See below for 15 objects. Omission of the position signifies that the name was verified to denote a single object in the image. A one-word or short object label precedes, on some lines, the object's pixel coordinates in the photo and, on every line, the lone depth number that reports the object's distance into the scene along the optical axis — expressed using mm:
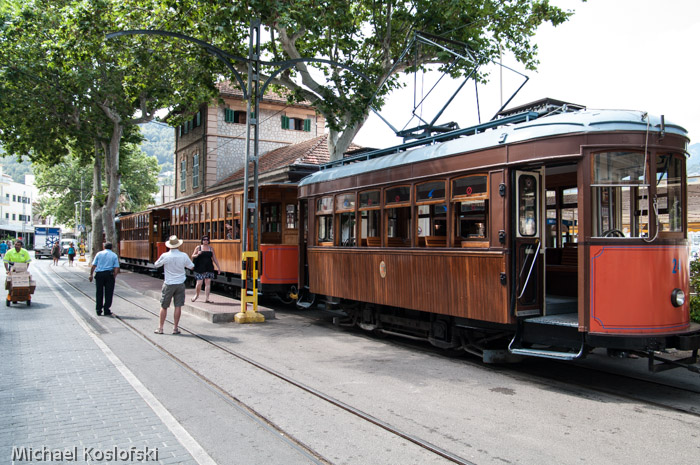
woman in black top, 13906
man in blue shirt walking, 13062
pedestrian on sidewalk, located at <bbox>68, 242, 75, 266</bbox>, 41025
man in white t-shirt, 10273
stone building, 33062
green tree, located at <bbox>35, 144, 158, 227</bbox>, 57500
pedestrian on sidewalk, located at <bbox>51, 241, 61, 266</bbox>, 40125
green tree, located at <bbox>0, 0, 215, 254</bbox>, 16203
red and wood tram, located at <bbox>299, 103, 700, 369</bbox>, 6516
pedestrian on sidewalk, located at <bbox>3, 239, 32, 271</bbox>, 14930
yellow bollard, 12081
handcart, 14594
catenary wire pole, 12078
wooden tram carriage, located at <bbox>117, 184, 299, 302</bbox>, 14539
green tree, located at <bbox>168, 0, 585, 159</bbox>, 16094
